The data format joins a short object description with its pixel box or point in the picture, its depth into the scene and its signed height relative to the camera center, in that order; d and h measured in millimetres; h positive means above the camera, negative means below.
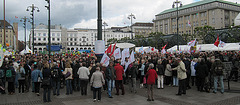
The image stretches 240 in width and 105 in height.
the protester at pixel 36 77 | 10076 -1210
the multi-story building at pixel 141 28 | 140800 +18288
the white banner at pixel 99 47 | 10156 +351
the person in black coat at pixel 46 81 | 8953 -1232
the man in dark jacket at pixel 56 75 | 10197 -1134
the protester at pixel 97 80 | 8828 -1182
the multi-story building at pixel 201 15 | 86875 +18362
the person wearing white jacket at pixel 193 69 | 12477 -949
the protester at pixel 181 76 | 10148 -1158
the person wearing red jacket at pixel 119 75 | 10180 -1084
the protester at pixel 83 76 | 10195 -1137
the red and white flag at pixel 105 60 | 10412 -328
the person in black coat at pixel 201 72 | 10742 -976
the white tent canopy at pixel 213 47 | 26266 +973
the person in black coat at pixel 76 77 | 11274 -1337
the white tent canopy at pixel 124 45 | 17344 +778
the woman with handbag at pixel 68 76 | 10328 -1170
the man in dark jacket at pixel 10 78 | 10773 -1314
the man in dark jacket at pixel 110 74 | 9984 -1029
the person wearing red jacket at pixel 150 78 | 9023 -1096
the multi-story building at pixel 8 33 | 103856 +10983
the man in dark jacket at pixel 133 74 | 10766 -1091
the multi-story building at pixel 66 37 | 108250 +9603
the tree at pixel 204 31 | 46519 +5409
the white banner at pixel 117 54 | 12589 -15
